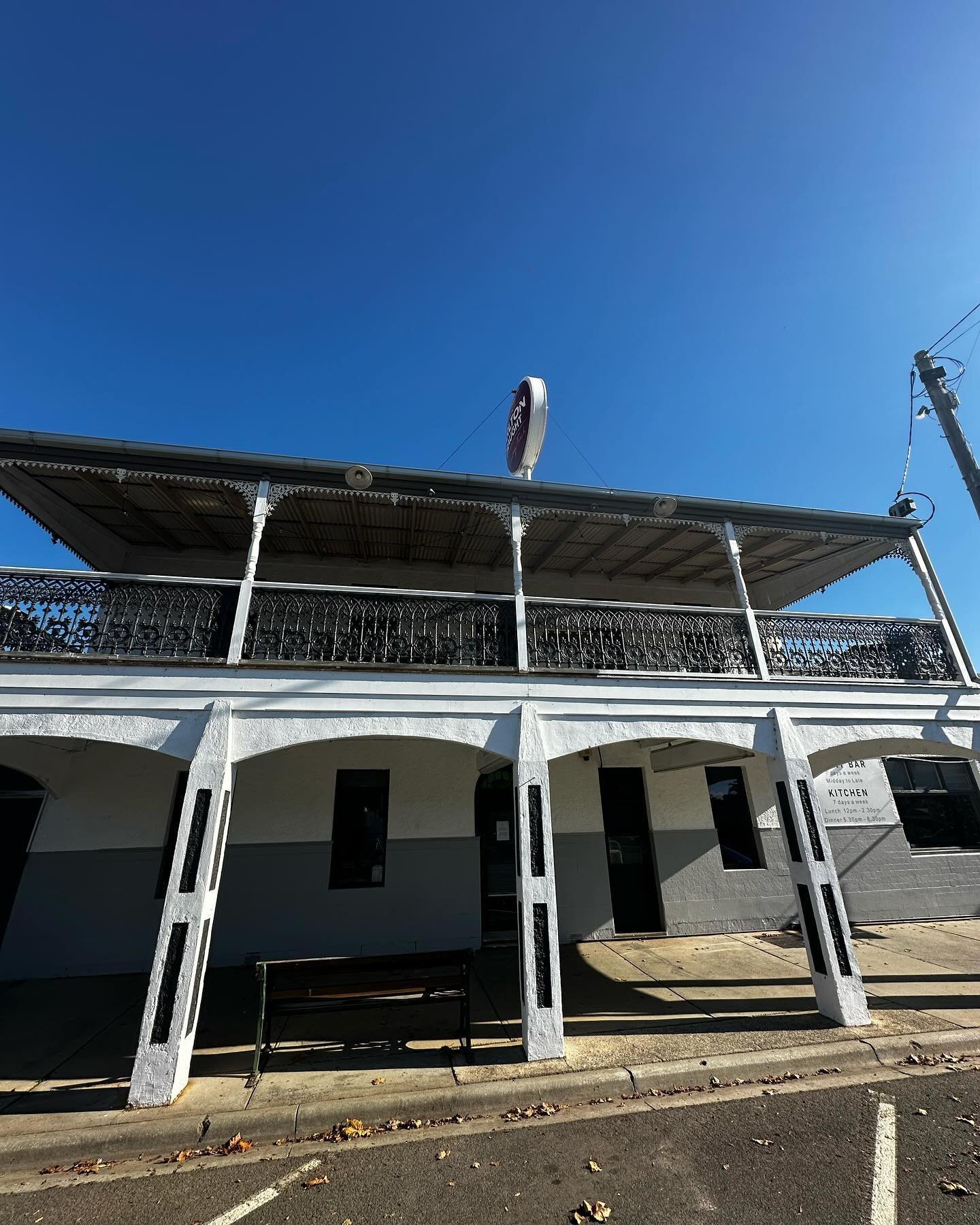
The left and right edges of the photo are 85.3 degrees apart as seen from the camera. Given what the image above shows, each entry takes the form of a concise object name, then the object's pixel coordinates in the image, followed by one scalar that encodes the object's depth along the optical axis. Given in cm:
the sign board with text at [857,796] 1039
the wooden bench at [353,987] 496
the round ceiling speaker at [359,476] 685
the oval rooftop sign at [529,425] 834
